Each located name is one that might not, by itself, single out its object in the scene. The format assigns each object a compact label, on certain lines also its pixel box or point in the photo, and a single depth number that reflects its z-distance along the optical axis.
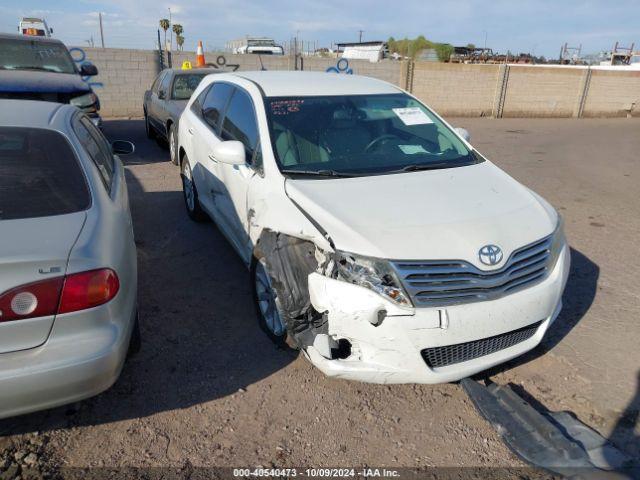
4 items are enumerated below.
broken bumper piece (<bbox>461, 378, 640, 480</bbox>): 2.41
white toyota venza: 2.53
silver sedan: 2.08
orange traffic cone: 13.79
